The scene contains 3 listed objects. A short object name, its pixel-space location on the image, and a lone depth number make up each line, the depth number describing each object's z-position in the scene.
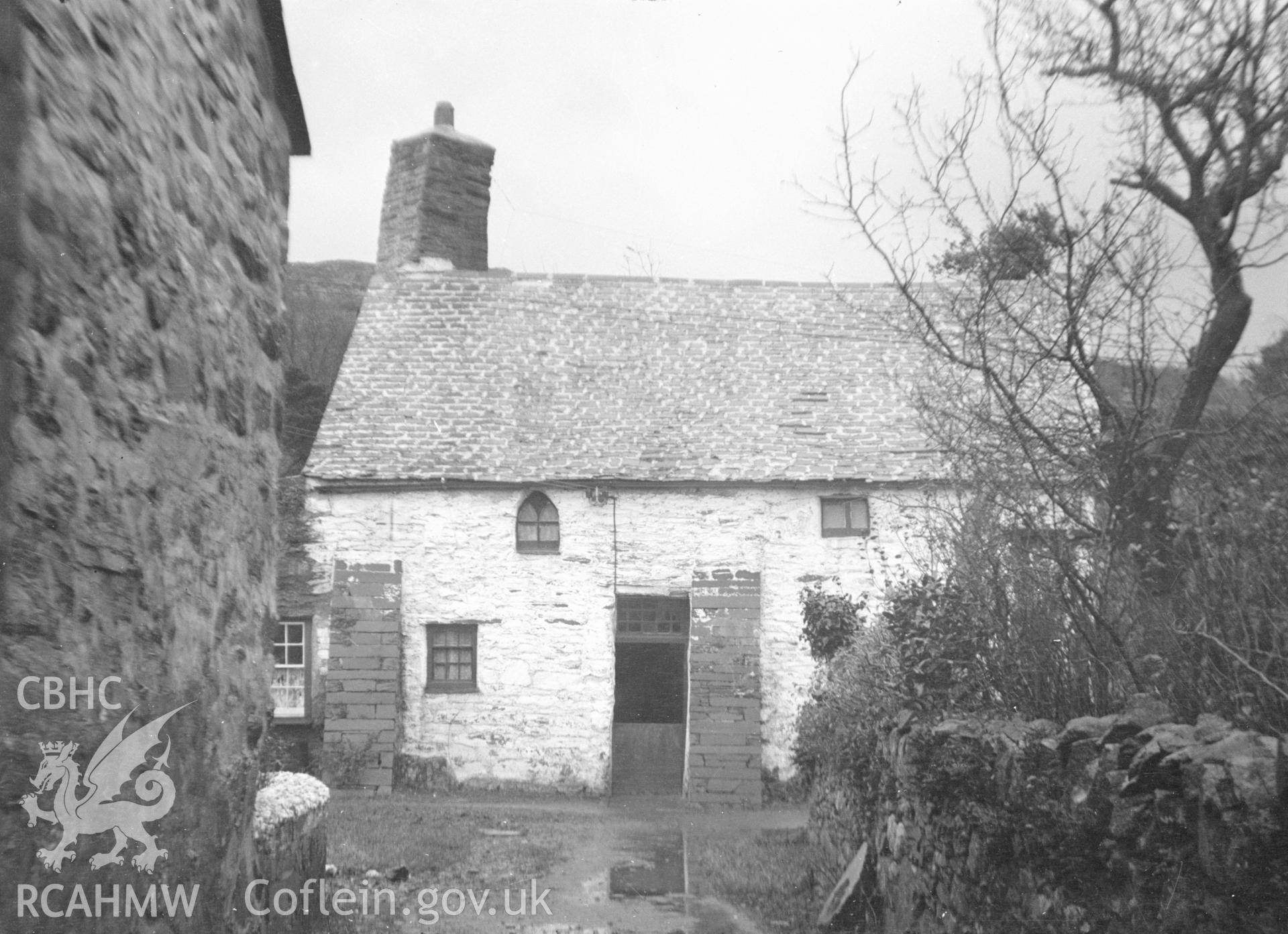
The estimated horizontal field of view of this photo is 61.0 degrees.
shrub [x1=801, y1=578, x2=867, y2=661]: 13.63
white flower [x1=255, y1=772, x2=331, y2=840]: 5.50
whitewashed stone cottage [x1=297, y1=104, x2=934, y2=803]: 15.23
